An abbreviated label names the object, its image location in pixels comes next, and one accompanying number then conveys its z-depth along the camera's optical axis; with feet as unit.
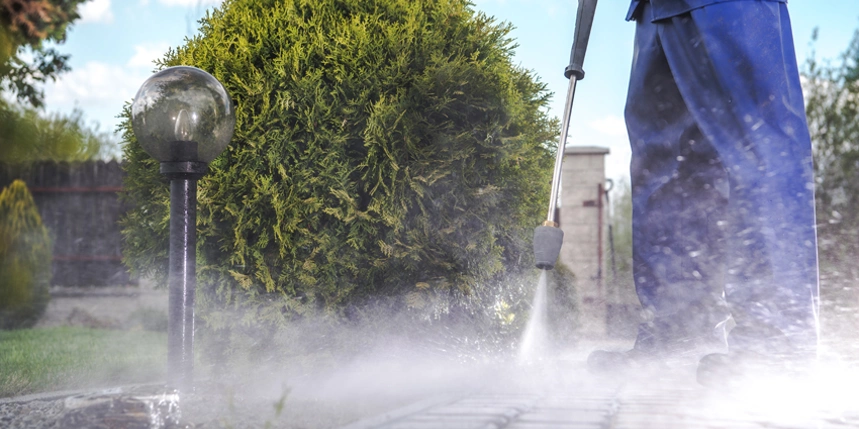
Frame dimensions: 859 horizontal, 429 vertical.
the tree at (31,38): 16.28
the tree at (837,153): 18.42
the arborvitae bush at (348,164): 9.39
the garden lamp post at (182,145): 7.27
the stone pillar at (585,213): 20.66
